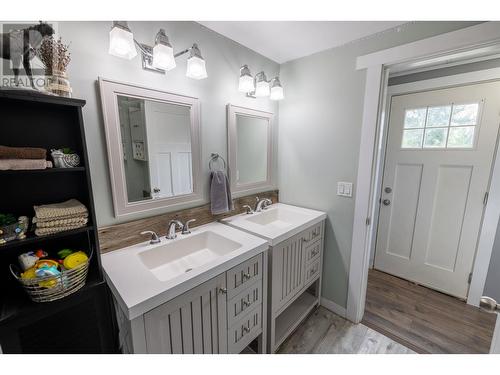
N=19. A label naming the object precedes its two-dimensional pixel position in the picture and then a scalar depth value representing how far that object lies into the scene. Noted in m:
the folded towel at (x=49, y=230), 0.79
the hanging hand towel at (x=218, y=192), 1.53
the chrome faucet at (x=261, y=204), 1.90
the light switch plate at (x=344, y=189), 1.65
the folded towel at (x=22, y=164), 0.70
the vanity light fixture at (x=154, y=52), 0.96
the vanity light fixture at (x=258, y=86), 1.53
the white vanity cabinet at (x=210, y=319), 0.82
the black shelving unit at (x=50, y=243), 0.76
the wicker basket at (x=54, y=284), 0.75
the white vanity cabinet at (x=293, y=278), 1.36
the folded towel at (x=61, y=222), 0.80
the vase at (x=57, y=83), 0.80
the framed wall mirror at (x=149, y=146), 1.11
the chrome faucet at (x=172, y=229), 1.30
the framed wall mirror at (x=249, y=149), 1.68
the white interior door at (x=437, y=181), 1.78
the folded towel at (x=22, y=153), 0.71
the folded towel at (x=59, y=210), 0.80
